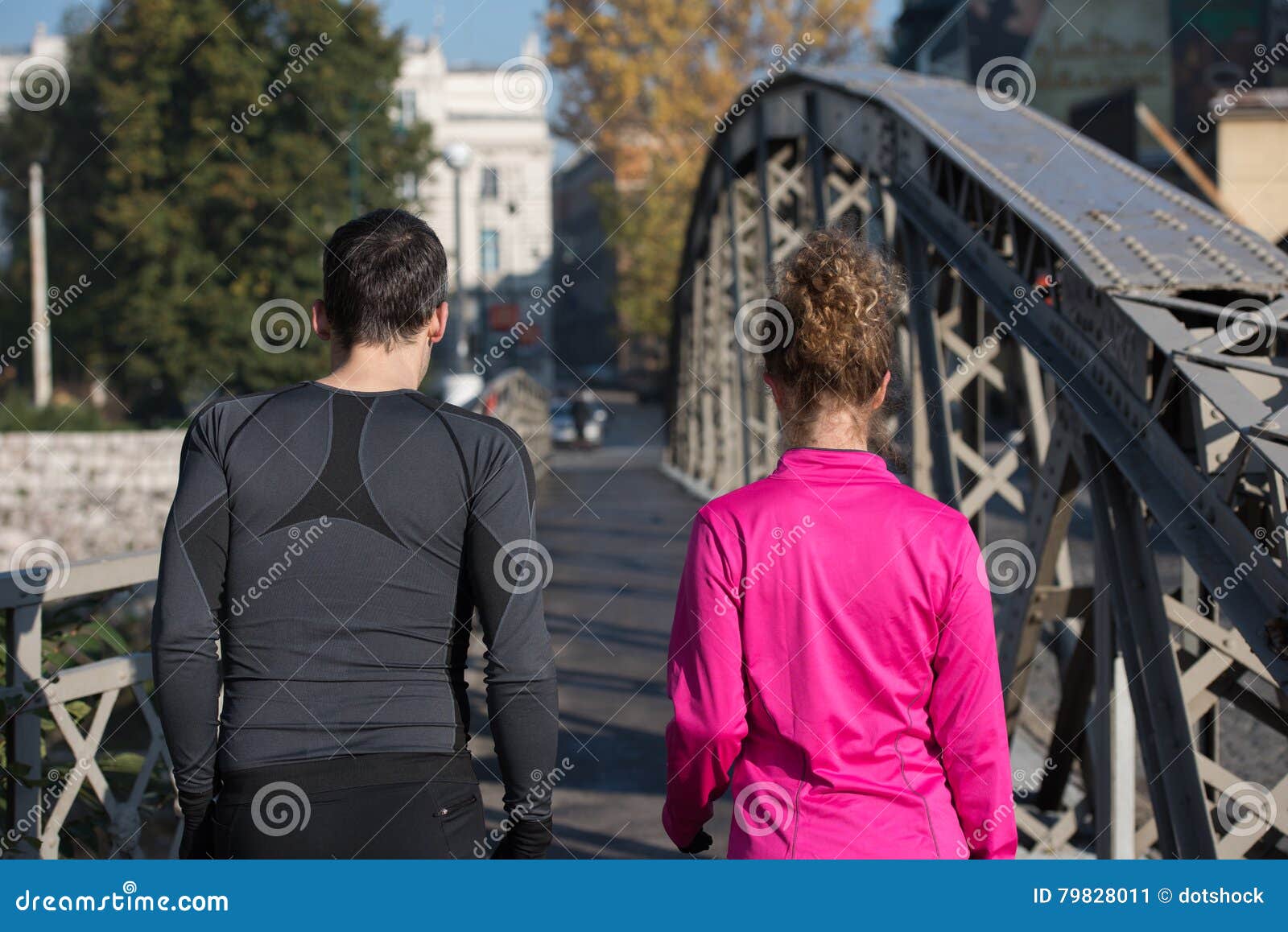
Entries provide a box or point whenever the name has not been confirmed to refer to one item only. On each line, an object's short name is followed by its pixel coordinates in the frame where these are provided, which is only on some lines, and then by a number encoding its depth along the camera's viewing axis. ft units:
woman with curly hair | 6.97
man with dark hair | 7.50
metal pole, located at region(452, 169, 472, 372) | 80.12
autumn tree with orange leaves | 126.93
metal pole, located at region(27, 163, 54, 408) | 104.53
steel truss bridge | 12.22
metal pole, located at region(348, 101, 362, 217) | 98.05
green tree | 106.93
